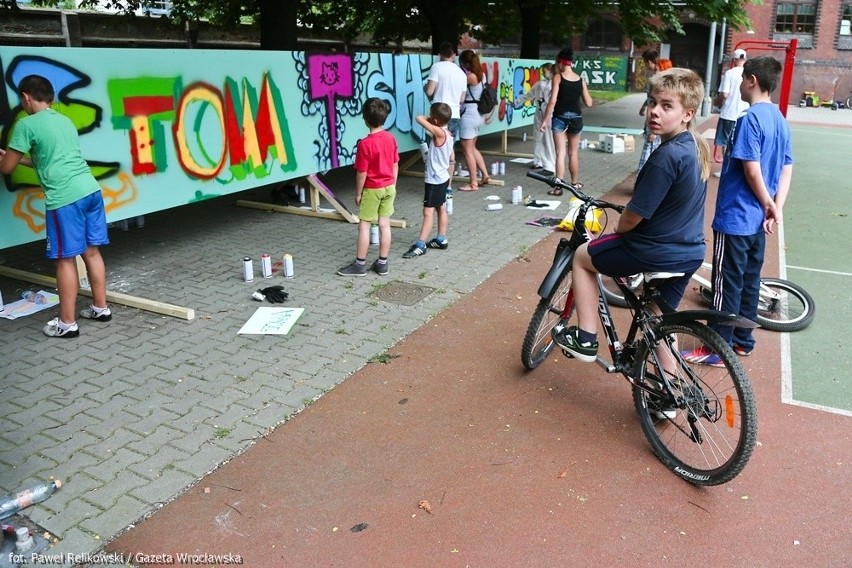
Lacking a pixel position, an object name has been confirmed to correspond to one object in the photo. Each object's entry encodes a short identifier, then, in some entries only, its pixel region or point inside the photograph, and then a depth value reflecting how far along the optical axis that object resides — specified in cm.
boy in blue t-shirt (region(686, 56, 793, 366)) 451
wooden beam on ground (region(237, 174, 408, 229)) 880
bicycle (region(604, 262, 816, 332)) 555
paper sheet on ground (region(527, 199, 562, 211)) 970
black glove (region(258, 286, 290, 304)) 608
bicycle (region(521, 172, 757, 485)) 345
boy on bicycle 353
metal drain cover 616
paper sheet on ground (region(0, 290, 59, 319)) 570
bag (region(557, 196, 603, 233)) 505
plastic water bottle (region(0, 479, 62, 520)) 328
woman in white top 1052
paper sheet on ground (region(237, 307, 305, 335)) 546
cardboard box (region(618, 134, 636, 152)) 1519
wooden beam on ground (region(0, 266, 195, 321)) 572
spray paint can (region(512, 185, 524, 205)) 988
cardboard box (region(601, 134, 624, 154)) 1484
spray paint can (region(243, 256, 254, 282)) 657
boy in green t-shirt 486
